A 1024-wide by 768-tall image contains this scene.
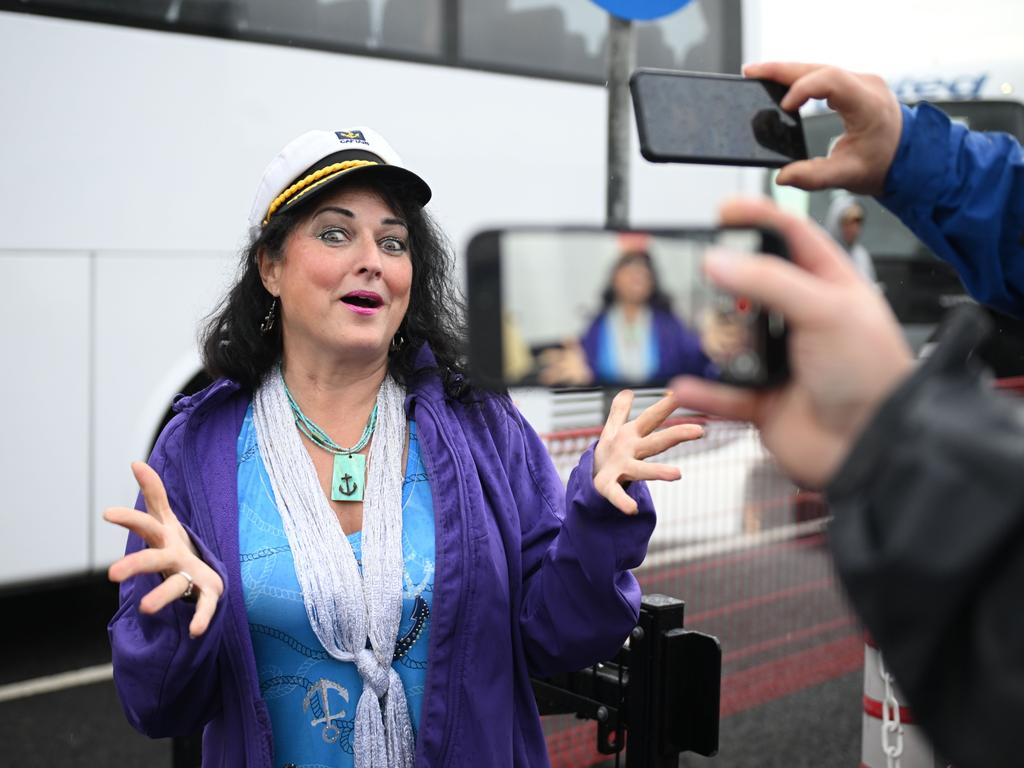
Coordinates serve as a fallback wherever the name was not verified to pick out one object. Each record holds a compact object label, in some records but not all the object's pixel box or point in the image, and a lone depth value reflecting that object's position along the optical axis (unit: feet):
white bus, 16.85
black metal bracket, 7.10
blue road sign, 10.52
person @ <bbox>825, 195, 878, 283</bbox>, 28.40
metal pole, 11.84
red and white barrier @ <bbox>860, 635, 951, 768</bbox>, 8.18
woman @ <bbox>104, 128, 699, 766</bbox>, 6.01
